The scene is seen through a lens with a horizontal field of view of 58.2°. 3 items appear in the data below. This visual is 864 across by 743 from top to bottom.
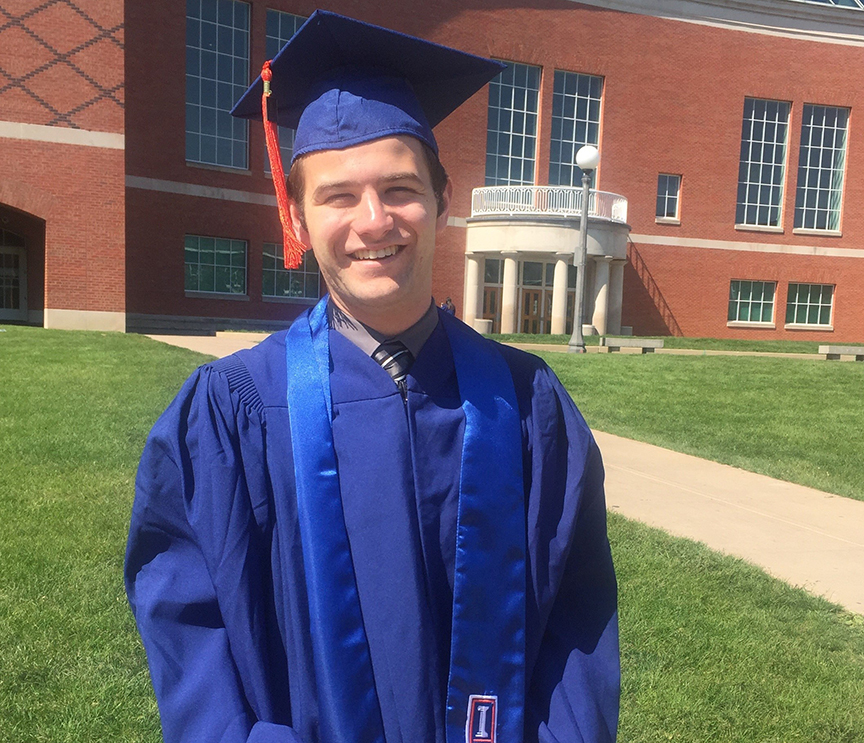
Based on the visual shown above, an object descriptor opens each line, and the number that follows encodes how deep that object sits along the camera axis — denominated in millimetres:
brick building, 17609
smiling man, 1315
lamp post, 17247
